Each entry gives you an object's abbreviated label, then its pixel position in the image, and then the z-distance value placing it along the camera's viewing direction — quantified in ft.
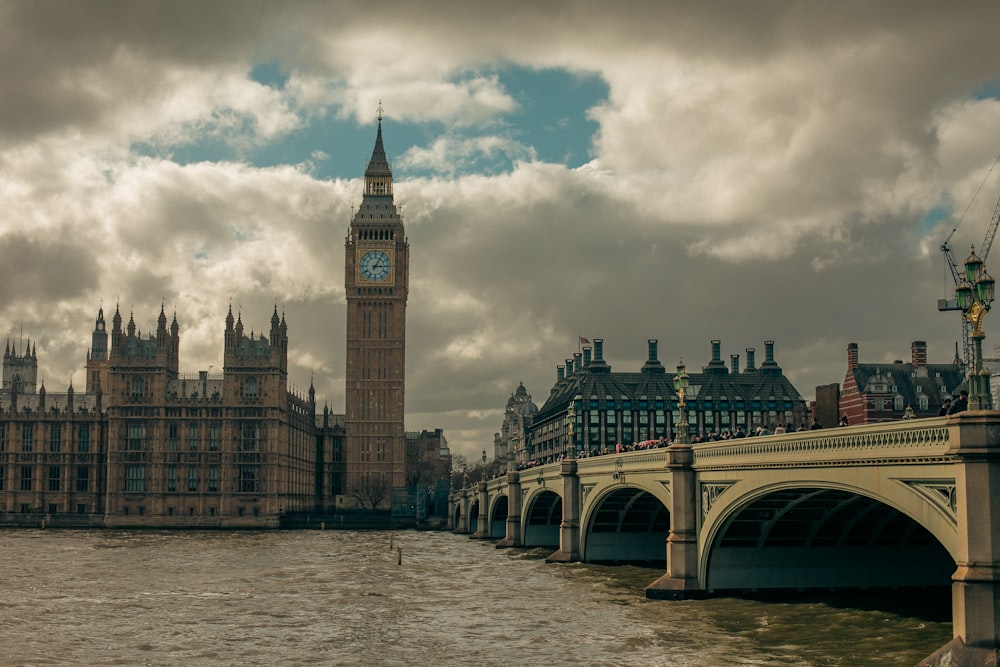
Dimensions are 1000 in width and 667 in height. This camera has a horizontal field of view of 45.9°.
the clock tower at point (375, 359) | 617.21
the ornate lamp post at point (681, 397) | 171.80
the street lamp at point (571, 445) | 262.88
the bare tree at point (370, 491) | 607.78
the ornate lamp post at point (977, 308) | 98.89
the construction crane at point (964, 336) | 430.61
